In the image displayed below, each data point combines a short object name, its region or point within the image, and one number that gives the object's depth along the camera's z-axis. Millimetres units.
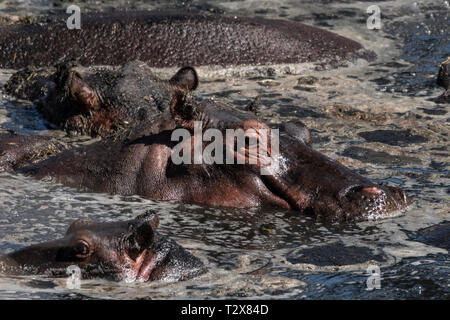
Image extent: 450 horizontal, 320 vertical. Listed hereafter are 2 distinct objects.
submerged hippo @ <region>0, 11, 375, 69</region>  15809
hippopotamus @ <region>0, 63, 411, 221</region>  8570
